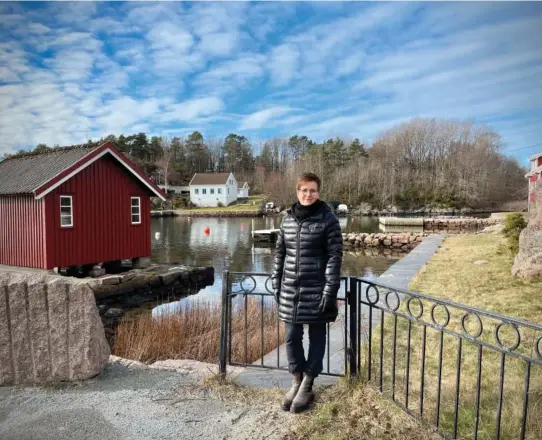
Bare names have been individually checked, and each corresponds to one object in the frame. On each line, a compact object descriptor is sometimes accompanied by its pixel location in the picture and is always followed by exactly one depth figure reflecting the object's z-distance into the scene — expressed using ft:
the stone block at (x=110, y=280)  45.63
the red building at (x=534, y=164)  108.89
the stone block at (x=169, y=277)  51.49
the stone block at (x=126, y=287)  47.09
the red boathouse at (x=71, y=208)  44.57
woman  11.87
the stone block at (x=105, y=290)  44.32
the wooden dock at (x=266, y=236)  97.96
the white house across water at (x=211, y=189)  237.45
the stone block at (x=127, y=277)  47.78
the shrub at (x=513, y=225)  43.43
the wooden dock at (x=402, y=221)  135.54
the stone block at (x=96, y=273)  48.65
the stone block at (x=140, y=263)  55.52
